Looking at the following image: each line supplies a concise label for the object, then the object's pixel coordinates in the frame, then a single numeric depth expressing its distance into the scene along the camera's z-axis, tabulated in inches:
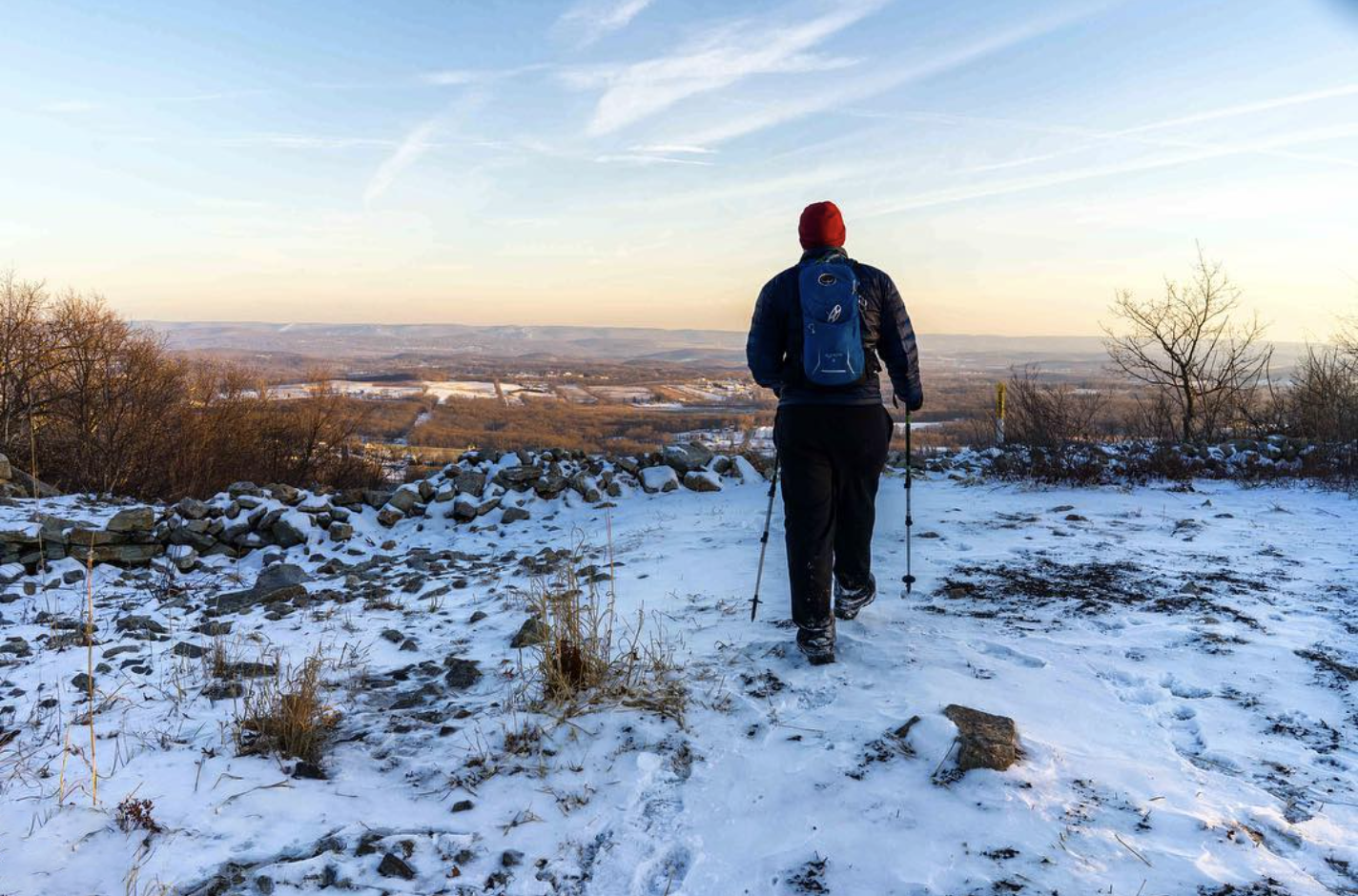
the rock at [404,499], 350.3
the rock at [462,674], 144.7
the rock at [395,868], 86.5
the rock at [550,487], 376.2
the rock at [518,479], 382.3
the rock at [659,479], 391.9
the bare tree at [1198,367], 591.8
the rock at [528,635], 160.9
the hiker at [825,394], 140.0
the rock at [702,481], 391.5
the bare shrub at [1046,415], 415.5
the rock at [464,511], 347.3
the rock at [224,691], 137.3
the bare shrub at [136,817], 92.3
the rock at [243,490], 319.9
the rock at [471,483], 367.2
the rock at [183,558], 265.3
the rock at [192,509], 291.6
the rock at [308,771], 106.2
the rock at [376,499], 350.9
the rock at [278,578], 234.7
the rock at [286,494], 326.6
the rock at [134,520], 264.7
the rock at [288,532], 295.1
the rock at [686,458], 410.3
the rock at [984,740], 101.0
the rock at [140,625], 188.1
